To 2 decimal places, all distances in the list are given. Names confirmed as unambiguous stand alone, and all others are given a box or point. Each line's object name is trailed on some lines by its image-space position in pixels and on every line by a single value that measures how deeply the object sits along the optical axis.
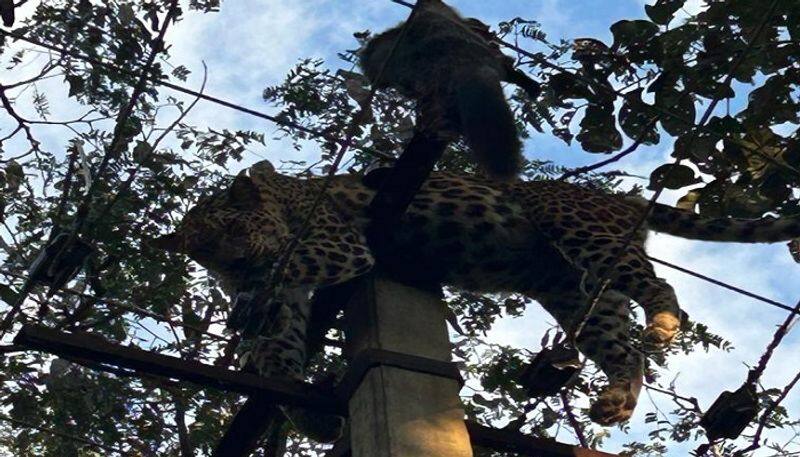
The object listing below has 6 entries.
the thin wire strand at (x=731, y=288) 6.01
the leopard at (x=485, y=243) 6.50
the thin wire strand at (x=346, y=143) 4.58
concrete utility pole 5.42
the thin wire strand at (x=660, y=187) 4.41
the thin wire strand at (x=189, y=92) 4.97
